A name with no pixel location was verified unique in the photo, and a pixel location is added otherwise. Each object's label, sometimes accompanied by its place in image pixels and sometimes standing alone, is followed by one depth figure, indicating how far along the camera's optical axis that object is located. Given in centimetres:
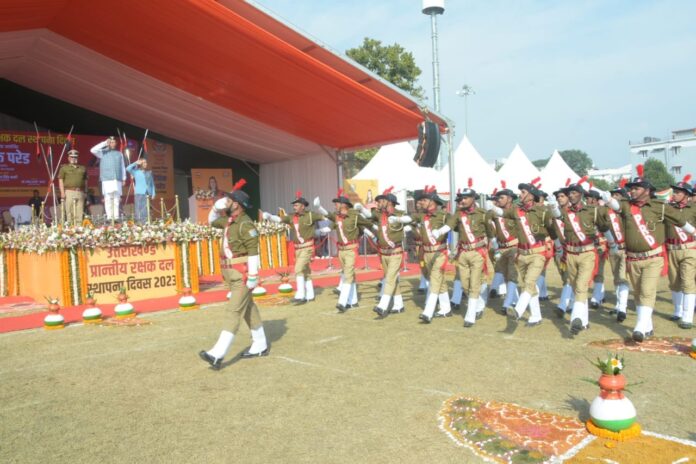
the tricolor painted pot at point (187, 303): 1041
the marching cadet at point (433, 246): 873
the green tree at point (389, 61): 3052
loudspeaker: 1376
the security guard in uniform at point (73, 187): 1198
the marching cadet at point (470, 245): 847
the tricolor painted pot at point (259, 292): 1158
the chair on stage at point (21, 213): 1936
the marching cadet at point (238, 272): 649
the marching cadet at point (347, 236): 990
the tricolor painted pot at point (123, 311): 962
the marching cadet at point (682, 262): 782
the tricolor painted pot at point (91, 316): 930
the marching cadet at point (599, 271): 941
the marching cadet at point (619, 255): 779
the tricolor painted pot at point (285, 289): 1180
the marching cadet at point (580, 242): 757
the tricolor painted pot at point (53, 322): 894
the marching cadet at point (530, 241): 798
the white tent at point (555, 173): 2703
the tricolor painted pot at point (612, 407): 411
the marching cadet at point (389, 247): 922
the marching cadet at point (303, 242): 1088
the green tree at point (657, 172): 4344
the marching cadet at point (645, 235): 709
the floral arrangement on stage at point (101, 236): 1057
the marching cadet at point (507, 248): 946
